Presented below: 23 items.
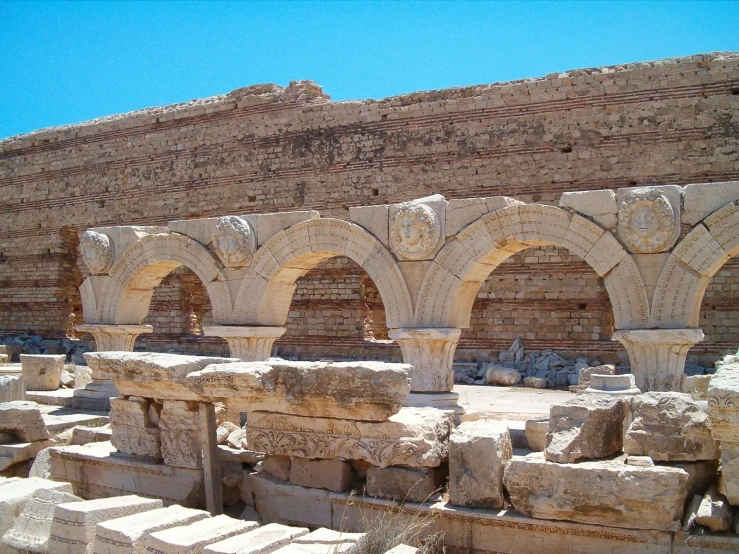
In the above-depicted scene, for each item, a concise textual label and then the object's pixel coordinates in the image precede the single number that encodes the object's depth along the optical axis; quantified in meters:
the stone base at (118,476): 6.43
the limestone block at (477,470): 5.17
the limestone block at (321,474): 5.76
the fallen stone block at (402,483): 5.46
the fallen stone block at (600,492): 4.63
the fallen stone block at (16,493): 5.48
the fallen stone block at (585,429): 5.10
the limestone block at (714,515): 4.46
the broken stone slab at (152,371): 6.36
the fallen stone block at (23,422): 7.84
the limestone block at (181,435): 6.46
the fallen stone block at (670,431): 4.91
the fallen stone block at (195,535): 4.39
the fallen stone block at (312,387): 5.54
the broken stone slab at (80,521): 4.79
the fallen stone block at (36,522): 5.10
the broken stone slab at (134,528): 4.54
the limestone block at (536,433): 6.50
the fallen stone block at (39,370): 11.55
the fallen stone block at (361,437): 5.50
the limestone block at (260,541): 4.29
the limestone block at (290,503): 5.73
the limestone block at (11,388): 9.32
